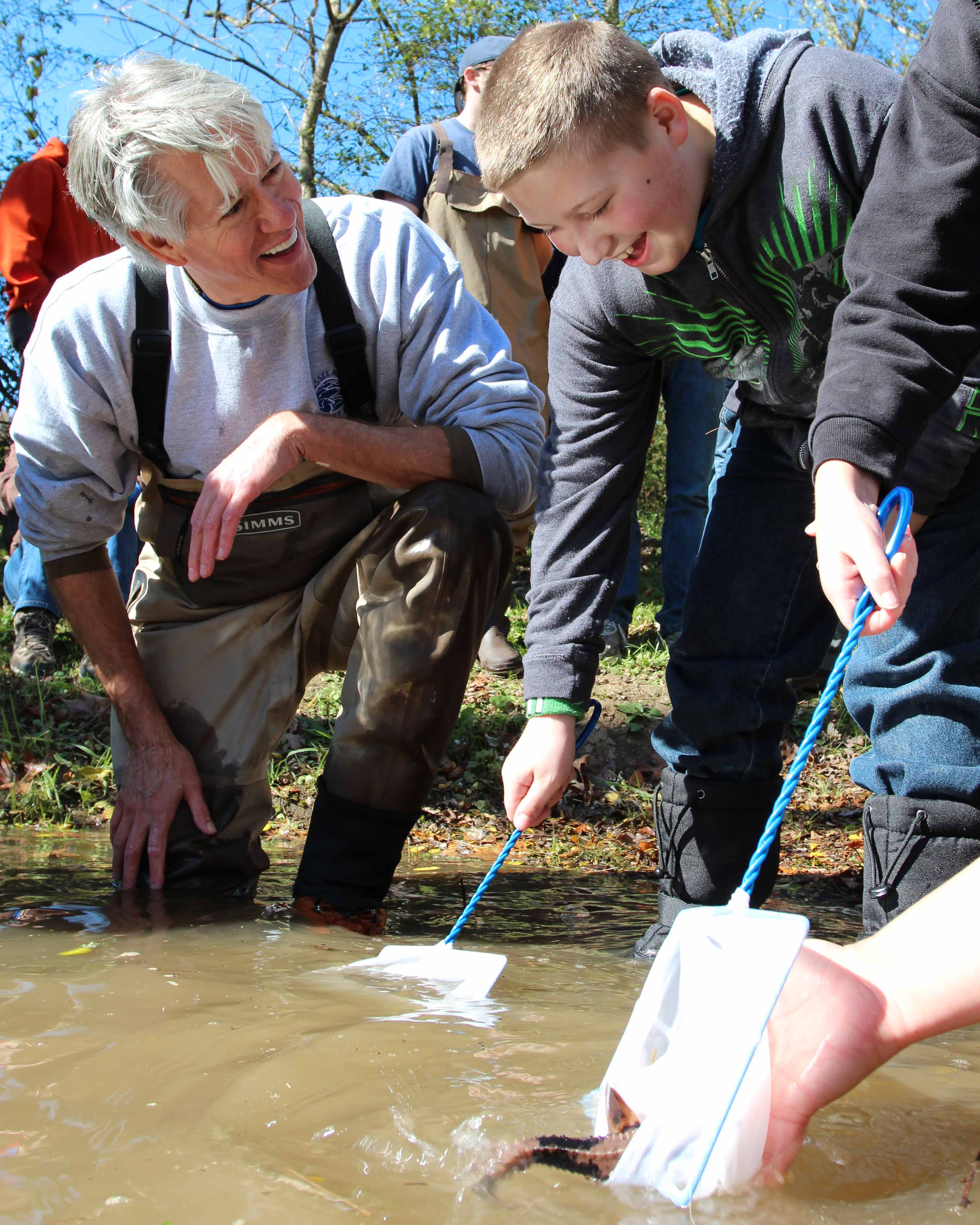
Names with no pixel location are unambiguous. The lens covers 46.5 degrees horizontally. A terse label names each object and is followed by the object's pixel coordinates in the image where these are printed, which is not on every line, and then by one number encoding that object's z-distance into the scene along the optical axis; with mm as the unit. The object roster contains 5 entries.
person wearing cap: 4309
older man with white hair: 2453
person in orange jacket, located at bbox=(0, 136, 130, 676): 4508
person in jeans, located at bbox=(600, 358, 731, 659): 4770
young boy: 1896
